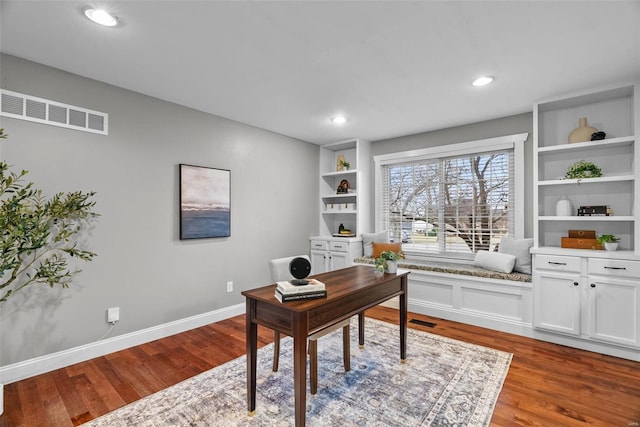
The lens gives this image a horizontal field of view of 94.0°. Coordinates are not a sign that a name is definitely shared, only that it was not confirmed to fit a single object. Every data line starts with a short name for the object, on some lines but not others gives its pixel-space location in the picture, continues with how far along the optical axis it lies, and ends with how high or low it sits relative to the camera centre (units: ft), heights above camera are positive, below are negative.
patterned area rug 6.20 -4.21
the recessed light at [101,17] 5.96 +4.09
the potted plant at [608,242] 9.25 -0.80
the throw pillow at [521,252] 11.04 -1.36
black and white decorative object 6.73 -1.18
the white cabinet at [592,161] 9.43 +1.85
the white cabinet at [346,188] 15.83 +1.57
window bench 10.63 -3.07
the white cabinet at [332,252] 15.11 -1.89
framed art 11.05 +0.54
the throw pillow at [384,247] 14.49 -1.53
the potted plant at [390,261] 8.42 -1.27
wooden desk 5.39 -1.95
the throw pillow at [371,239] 15.28 -1.18
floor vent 11.59 -4.23
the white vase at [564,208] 10.34 +0.29
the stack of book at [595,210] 9.73 +0.20
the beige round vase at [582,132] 10.07 +2.86
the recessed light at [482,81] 8.84 +4.09
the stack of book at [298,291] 5.74 -1.49
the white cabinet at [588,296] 8.77 -2.51
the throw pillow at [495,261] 11.09 -1.72
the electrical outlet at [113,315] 9.19 -3.07
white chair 6.59 -3.03
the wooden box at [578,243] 9.73 -0.90
